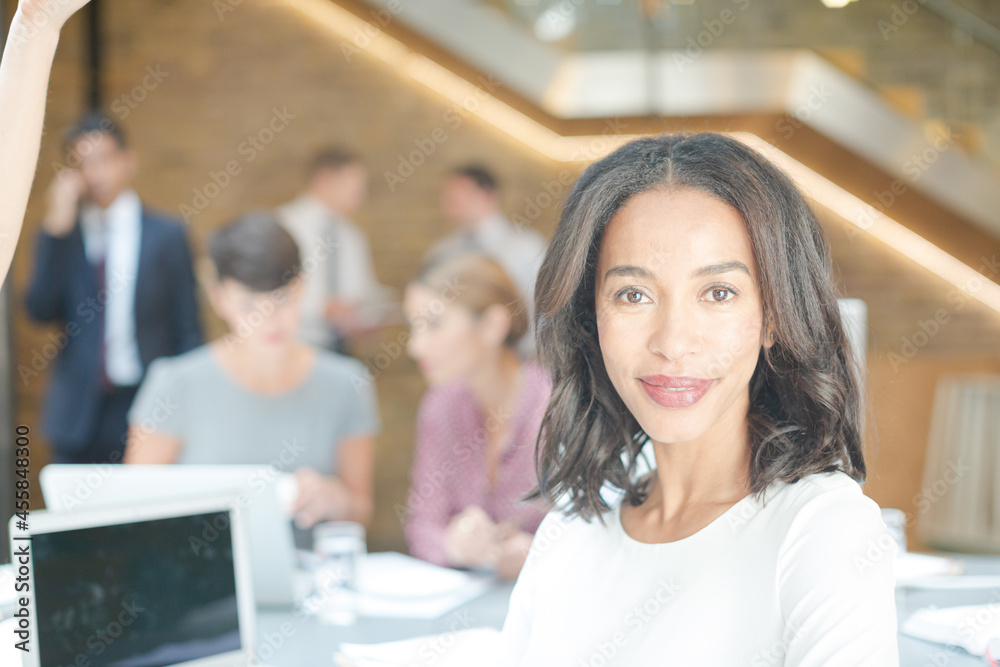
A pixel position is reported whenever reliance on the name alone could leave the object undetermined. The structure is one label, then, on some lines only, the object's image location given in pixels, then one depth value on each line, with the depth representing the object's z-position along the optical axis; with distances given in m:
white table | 1.48
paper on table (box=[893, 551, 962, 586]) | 1.86
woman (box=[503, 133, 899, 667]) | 1.04
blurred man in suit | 3.34
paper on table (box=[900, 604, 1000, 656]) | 1.45
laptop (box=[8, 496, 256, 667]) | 1.25
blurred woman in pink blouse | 2.40
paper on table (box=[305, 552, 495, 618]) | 1.77
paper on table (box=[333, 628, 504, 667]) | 1.36
